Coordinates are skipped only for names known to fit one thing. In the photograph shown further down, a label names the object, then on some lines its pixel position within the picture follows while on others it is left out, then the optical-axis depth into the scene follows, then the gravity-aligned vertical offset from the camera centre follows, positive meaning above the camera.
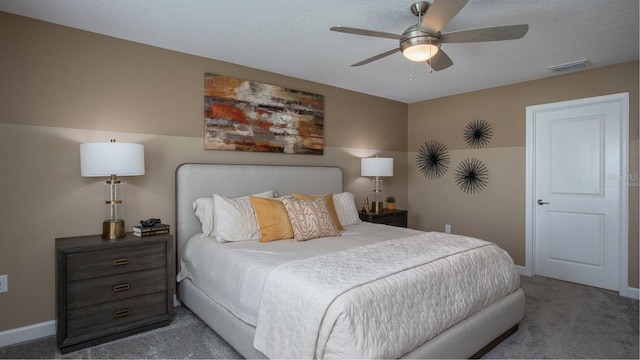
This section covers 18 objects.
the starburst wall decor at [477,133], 4.54 +0.62
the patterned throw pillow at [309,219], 2.93 -0.36
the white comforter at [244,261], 2.10 -0.57
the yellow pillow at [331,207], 3.32 -0.29
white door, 3.59 -0.13
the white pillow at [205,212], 3.02 -0.30
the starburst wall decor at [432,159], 5.02 +0.30
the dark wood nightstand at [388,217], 4.32 -0.50
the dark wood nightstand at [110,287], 2.31 -0.79
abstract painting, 3.41 +0.67
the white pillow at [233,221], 2.84 -0.36
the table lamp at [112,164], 2.46 +0.11
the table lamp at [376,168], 4.45 +0.14
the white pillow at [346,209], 3.70 -0.33
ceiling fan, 1.92 +0.91
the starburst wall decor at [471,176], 4.61 +0.04
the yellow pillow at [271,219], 2.88 -0.35
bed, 1.63 -0.65
